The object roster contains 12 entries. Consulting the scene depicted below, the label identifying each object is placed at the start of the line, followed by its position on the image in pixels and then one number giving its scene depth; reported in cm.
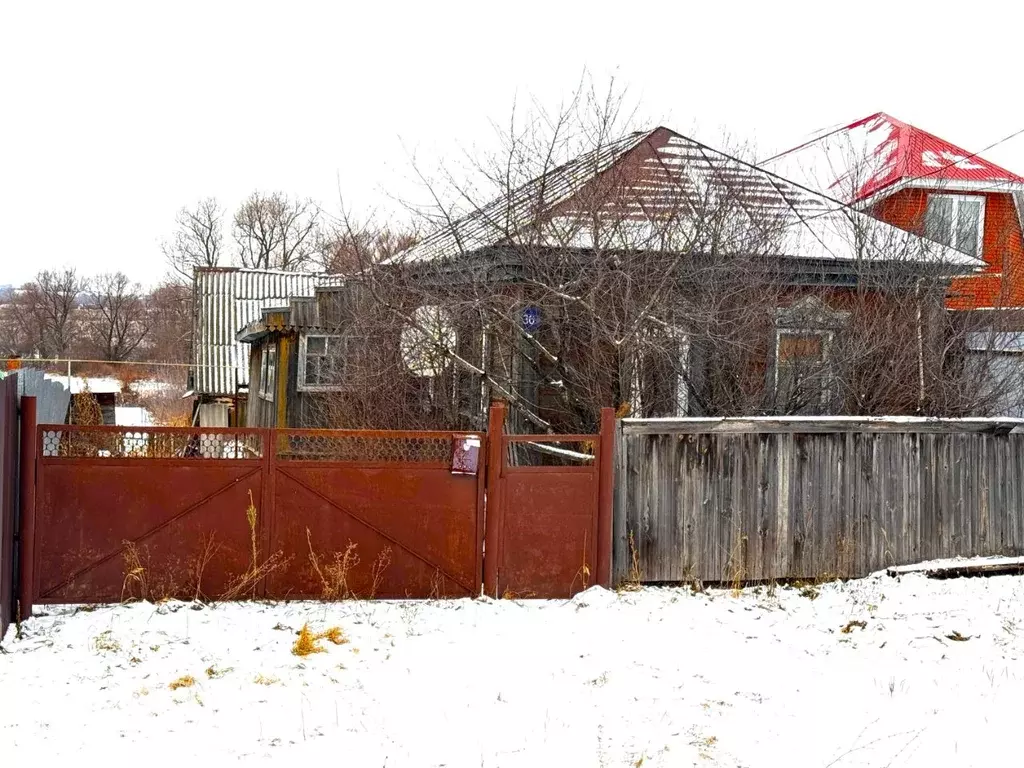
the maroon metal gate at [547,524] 736
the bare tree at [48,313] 6838
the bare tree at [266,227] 5781
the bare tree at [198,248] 5900
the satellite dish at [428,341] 937
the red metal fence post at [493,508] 734
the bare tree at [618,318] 923
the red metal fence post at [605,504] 750
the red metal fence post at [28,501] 671
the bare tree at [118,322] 6606
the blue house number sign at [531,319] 952
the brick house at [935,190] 1377
